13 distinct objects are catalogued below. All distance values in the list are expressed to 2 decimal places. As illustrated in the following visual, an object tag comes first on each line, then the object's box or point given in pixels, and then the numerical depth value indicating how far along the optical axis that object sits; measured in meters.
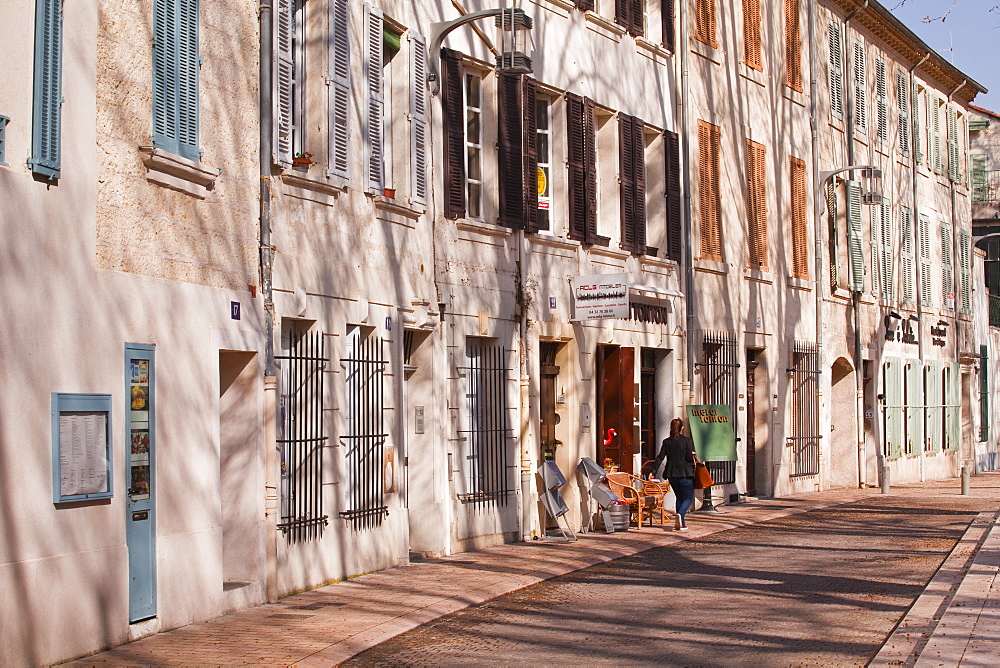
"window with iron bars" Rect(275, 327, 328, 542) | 13.79
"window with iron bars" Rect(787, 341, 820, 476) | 29.19
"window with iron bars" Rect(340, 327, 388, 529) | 14.98
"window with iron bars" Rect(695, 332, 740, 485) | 25.06
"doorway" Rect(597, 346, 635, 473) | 21.33
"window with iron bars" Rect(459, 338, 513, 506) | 17.91
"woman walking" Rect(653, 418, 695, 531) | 20.78
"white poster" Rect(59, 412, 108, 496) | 10.11
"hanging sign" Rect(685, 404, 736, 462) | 23.73
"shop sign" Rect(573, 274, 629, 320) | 19.19
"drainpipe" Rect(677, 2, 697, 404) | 24.12
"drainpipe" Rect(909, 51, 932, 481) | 37.53
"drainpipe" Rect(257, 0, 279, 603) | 13.14
